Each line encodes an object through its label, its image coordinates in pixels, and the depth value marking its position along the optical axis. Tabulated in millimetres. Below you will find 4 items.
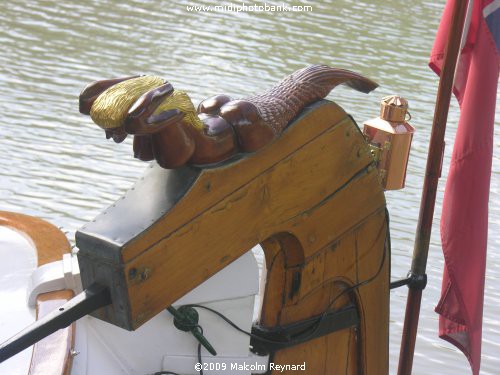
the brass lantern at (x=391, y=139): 5292
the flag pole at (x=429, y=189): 5314
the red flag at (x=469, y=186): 5565
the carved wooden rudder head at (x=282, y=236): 4573
